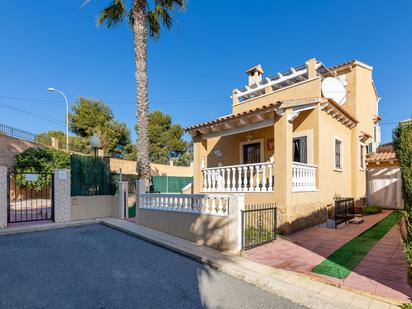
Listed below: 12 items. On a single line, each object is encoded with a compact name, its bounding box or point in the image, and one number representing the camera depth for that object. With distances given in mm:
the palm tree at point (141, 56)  11226
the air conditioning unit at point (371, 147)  15989
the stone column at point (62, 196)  10445
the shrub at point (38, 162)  17906
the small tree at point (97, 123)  31094
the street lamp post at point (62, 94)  25688
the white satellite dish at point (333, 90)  11225
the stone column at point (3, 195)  9094
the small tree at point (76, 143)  27547
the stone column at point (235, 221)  6039
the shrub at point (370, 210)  12674
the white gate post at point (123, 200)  11633
